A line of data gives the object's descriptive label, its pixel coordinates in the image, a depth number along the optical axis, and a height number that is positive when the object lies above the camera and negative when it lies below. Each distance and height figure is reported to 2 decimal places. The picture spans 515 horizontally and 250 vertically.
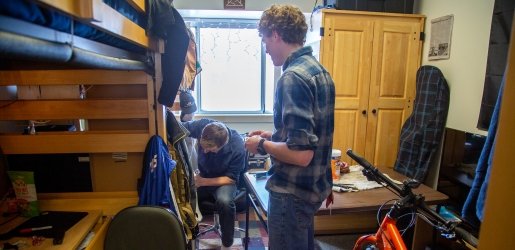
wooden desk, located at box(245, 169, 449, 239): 1.71 -0.68
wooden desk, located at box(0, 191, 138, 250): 1.32 -0.66
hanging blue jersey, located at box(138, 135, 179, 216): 1.53 -0.49
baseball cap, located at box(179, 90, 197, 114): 2.52 -0.16
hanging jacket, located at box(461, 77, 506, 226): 1.50 -0.51
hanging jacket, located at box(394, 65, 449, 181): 2.38 -0.31
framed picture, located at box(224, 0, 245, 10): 3.04 +0.80
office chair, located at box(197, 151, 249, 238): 2.54 -1.07
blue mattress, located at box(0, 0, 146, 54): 0.54 +0.14
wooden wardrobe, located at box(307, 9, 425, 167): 2.56 +0.13
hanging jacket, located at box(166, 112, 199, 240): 1.71 -0.54
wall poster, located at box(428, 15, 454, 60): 2.36 +0.40
